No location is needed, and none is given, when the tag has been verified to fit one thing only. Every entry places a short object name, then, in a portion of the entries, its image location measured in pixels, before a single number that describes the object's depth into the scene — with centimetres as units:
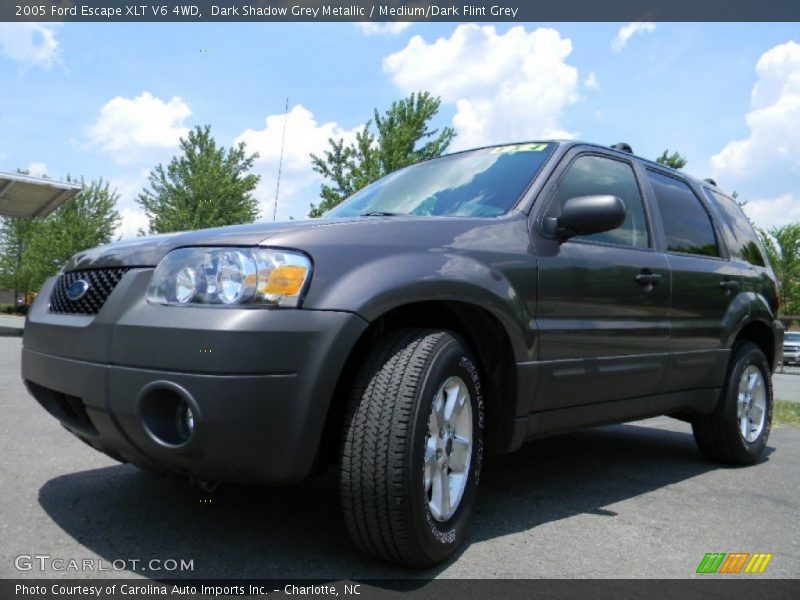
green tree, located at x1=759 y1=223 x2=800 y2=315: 3650
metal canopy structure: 1438
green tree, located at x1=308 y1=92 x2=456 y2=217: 1897
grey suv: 212
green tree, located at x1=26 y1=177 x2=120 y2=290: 3028
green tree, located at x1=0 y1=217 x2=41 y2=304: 3622
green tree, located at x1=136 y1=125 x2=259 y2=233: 2345
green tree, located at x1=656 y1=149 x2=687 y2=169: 2309
